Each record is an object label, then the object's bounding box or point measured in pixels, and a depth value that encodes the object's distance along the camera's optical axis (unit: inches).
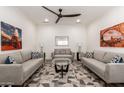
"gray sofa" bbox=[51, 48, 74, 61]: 167.1
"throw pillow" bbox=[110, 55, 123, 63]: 82.4
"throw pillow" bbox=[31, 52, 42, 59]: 139.9
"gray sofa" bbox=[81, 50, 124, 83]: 70.0
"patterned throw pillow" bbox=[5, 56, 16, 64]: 79.2
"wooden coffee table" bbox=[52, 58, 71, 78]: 109.5
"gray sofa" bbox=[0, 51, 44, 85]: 65.1
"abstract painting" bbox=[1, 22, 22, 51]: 86.9
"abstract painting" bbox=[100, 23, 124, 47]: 96.2
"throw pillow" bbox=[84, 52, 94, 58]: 144.2
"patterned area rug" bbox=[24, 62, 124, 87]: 79.9
